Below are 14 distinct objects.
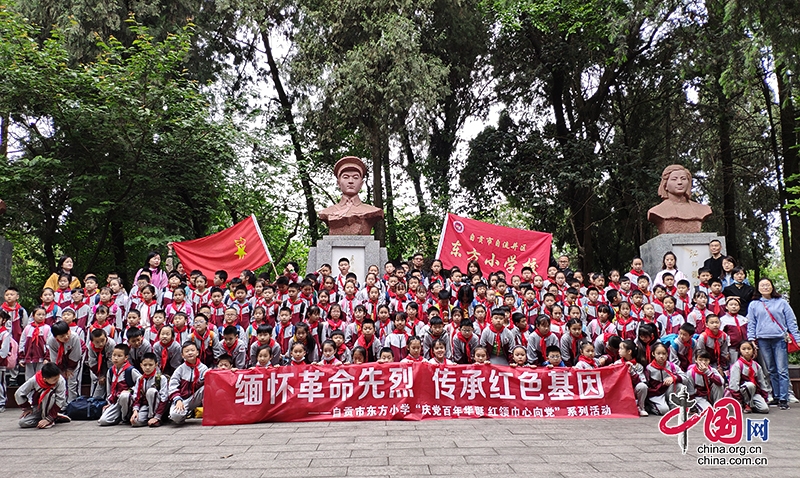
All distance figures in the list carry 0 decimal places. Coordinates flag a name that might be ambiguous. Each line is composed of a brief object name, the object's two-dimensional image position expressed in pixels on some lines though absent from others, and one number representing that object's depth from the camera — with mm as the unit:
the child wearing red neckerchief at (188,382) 6145
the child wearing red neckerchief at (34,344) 6980
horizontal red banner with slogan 6113
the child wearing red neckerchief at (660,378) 6488
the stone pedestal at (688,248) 10758
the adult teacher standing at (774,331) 7059
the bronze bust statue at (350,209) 10992
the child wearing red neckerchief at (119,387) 6156
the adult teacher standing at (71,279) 8438
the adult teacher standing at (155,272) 9198
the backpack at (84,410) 6570
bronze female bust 10984
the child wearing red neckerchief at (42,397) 6098
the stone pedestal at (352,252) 10789
